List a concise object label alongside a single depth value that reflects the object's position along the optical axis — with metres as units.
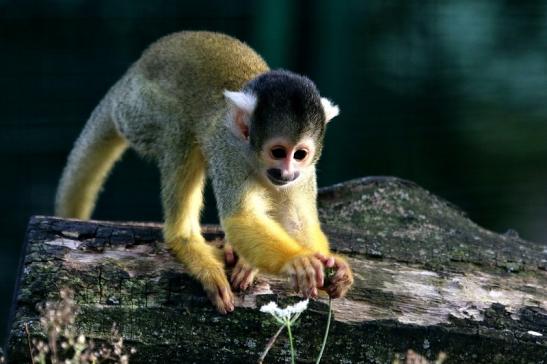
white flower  4.09
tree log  5.16
